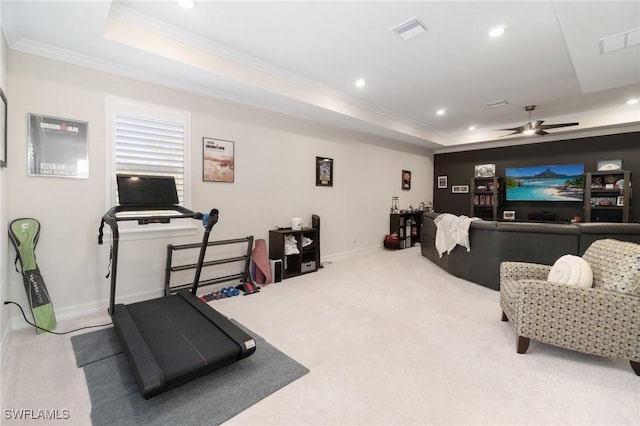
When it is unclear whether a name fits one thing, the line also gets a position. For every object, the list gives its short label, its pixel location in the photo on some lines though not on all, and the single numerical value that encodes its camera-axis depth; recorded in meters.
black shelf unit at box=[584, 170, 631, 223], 5.44
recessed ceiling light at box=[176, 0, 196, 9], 2.44
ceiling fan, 4.72
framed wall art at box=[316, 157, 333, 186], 5.26
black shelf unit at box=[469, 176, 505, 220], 7.02
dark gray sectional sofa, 3.37
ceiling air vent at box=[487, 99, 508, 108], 5.00
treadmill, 1.83
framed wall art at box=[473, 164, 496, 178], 7.39
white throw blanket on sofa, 4.15
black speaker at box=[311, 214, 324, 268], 4.90
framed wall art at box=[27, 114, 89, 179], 2.69
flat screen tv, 6.21
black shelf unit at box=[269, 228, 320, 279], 4.37
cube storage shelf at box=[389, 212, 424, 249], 6.85
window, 3.10
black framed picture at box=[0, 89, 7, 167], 2.25
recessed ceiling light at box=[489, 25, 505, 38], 2.85
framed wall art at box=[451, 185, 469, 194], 7.89
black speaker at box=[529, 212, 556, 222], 6.39
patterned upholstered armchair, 2.04
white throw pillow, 2.28
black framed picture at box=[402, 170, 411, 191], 7.35
